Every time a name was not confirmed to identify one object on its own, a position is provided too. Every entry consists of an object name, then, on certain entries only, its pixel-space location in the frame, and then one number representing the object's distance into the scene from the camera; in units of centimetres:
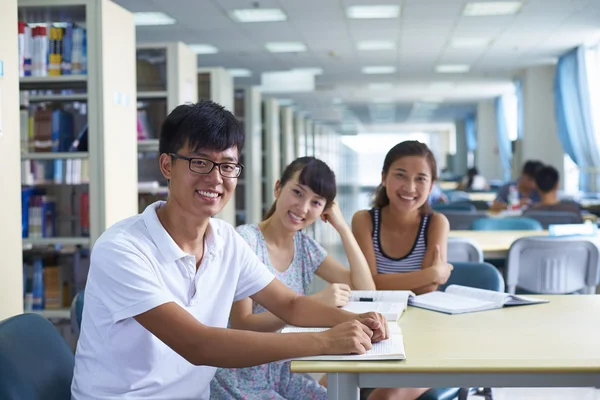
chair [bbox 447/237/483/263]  331
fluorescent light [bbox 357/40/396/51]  956
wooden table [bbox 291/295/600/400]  141
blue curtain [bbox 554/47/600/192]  961
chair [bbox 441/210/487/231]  522
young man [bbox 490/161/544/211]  689
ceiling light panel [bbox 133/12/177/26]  781
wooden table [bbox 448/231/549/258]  361
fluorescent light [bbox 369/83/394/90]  1438
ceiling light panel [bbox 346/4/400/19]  763
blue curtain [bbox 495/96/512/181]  1553
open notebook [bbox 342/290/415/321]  193
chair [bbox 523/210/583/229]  493
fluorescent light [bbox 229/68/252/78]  1199
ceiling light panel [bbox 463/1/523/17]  744
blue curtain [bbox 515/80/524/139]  1239
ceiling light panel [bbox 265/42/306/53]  966
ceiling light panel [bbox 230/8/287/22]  771
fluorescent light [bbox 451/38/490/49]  941
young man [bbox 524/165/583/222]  539
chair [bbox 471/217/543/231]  457
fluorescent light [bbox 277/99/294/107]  1296
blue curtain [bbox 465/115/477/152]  2206
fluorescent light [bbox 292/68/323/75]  1198
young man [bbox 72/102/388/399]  141
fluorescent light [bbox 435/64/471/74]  1186
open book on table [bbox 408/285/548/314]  203
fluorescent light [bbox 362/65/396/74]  1191
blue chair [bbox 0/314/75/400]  141
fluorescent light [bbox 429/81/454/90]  1438
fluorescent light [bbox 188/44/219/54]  966
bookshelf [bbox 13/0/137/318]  379
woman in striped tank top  268
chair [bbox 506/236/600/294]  344
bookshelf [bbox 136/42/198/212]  521
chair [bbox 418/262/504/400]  246
